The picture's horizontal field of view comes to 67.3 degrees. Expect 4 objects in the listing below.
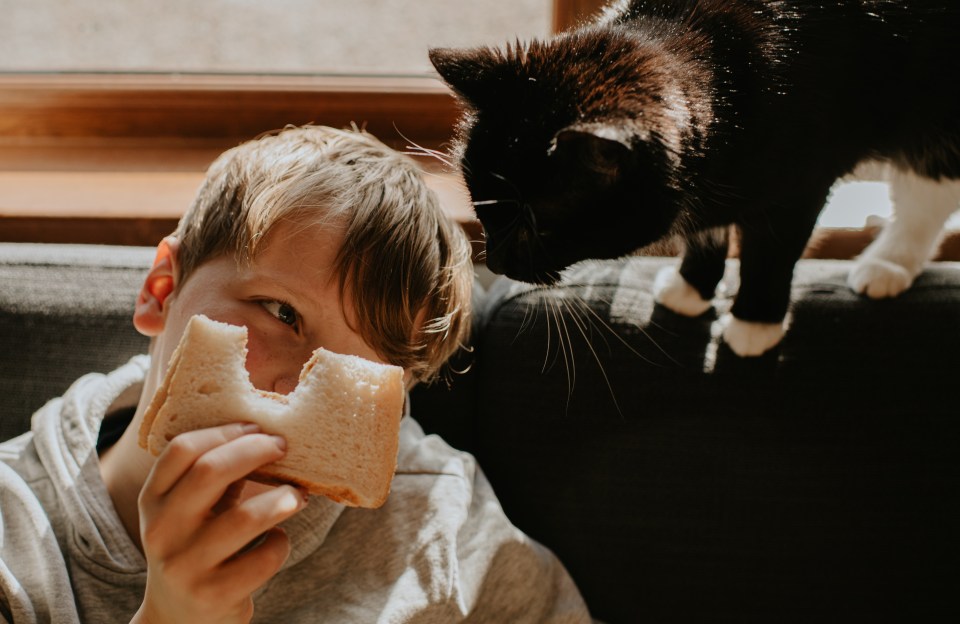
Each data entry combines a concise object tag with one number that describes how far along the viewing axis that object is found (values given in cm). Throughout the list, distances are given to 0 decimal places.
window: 160
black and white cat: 82
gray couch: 102
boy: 83
